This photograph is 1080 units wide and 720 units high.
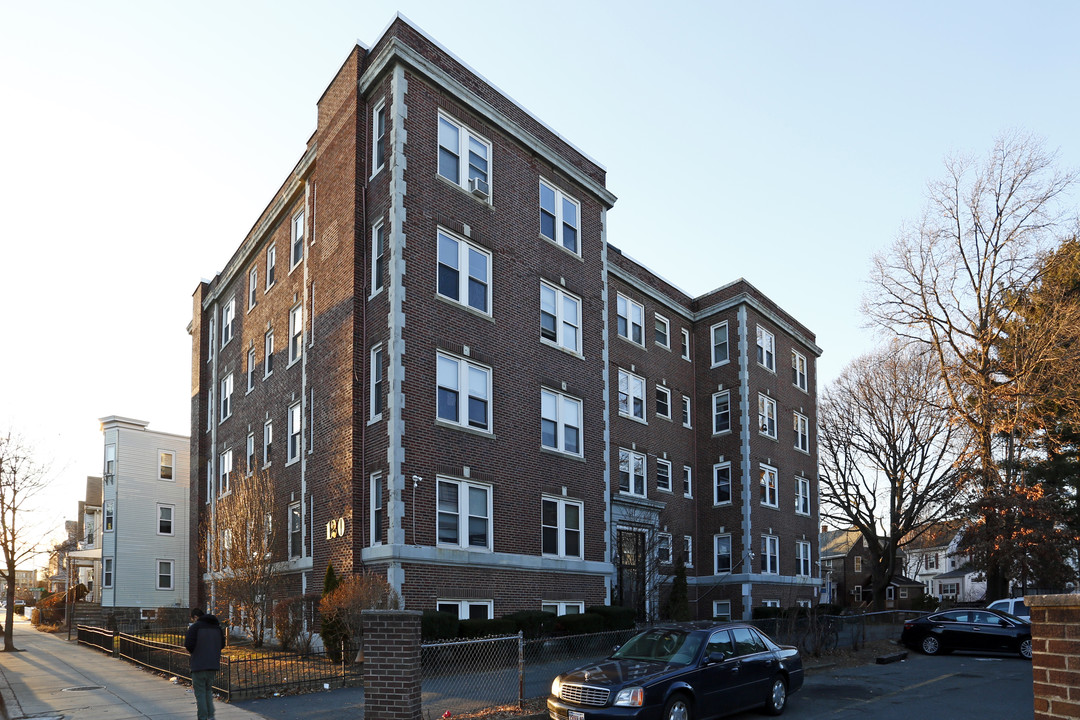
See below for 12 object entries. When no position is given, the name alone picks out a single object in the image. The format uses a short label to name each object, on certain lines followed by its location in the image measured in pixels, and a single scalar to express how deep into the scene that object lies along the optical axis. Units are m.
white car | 25.44
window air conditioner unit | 23.02
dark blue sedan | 11.81
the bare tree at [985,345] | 33.16
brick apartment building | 20.64
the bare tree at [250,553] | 22.77
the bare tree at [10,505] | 32.22
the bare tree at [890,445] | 44.94
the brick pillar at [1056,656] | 4.83
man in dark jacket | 13.10
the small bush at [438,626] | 17.98
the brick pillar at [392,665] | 11.49
